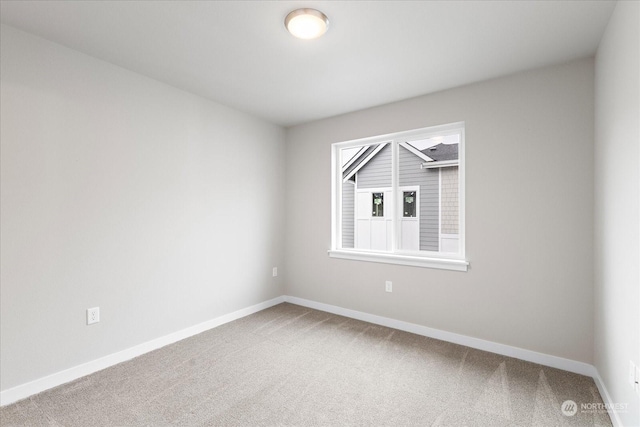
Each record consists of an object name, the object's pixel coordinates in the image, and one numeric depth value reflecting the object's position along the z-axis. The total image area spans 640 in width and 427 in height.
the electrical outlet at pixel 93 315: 2.42
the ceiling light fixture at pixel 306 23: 1.89
